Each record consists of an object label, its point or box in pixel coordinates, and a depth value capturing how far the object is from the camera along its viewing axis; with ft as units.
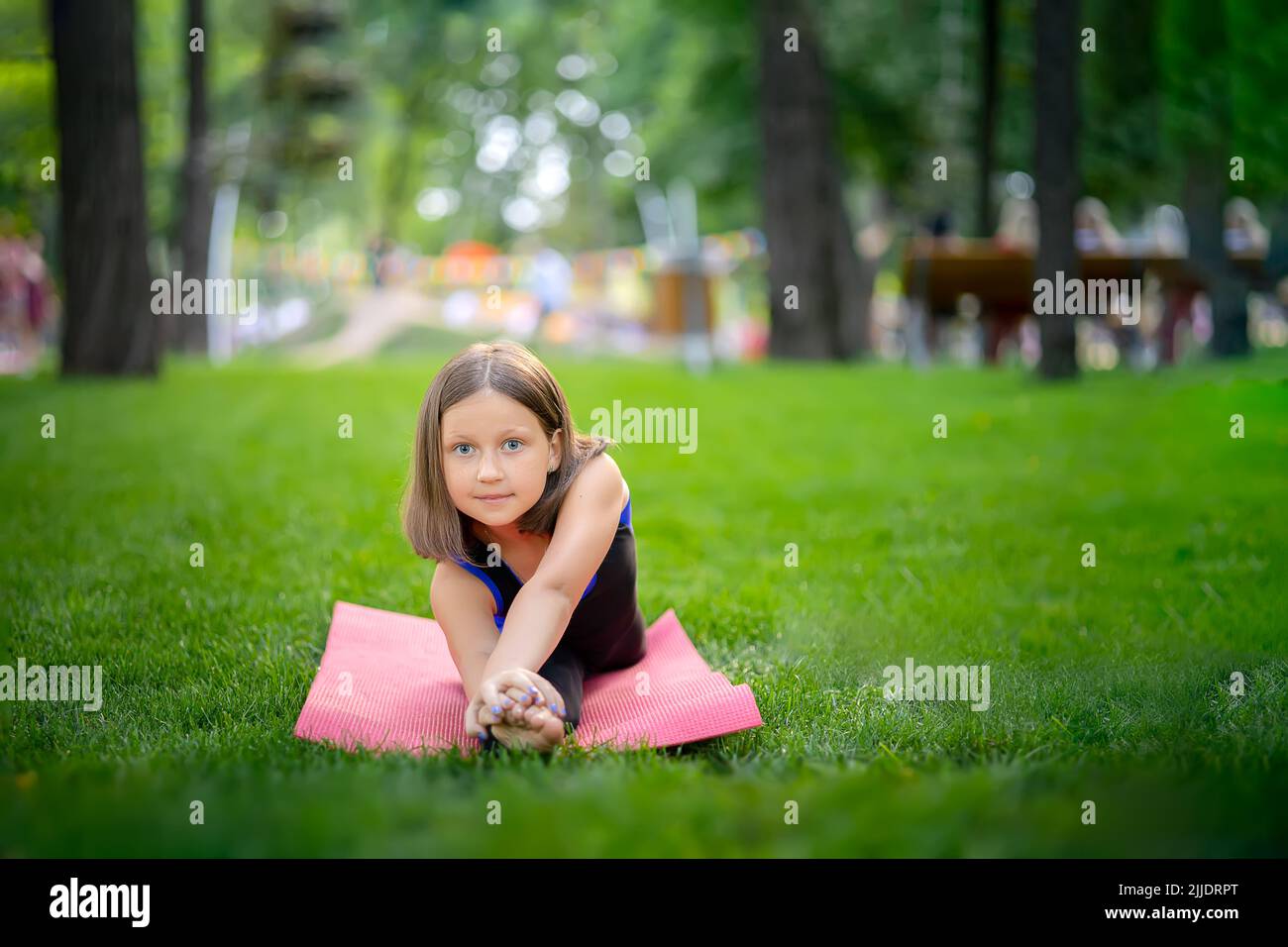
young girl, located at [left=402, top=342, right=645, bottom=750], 9.55
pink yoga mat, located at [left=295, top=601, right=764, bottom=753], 9.33
